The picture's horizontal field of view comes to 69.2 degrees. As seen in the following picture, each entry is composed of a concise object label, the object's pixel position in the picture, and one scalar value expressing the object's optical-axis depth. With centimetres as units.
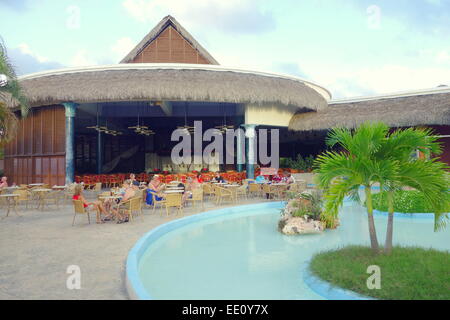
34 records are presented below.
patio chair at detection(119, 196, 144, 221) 713
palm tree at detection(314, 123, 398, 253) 386
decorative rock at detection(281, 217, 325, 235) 651
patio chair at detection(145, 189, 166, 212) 904
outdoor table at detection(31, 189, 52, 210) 943
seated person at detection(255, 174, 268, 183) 1141
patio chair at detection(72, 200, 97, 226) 674
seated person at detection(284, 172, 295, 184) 1097
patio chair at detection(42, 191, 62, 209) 950
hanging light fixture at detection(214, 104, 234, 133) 1488
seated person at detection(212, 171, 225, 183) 1154
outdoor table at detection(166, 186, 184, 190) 957
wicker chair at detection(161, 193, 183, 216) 769
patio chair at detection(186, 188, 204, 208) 894
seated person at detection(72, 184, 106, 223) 709
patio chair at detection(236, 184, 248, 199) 1059
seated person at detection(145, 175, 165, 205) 884
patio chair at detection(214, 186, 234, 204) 971
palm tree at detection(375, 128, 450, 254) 379
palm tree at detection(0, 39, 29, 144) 830
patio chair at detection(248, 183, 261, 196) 1111
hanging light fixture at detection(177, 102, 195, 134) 1487
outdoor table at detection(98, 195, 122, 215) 707
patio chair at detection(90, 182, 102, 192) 1170
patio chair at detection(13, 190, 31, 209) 900
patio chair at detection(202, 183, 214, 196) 1076
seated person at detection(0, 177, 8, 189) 986
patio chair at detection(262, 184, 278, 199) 1064
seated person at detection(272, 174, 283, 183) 1135
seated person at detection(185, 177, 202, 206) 918
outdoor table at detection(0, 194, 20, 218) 808
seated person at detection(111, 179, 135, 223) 710
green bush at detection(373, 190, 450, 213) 804
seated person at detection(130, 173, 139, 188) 935
